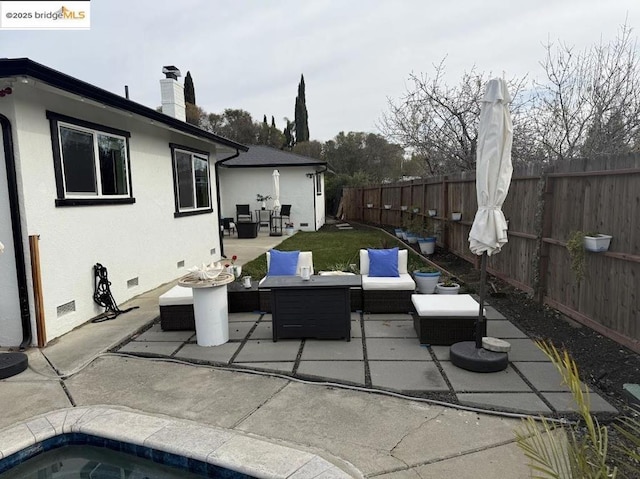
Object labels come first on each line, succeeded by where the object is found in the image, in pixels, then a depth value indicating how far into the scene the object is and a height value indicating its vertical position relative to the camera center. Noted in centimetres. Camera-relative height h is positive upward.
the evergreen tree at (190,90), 2956 +835
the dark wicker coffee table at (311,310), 436 -118
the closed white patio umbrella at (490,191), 333 +6
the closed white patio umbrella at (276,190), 1437 +43
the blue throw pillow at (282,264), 579 -88
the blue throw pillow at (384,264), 562 -89
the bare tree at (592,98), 812 +210
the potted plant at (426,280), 592 -120
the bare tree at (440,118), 1121 +241
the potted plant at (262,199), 1594 +14
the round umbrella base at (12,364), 364 -141
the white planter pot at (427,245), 960 -110
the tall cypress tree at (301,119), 3619 +737
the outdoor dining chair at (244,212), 1559 -34
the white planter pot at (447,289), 559 -126
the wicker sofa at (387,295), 527 -124
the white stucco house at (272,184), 1595 +75
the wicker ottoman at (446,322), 411 -126
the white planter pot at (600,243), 403 -48
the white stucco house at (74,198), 418 +11
